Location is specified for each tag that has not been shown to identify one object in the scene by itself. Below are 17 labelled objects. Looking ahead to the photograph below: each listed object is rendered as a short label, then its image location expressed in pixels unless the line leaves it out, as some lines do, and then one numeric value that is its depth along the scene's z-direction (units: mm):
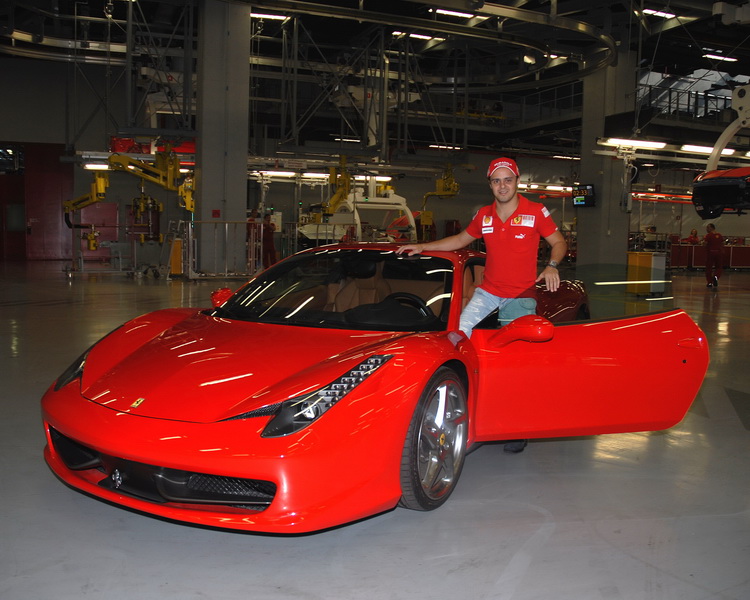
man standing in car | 4008
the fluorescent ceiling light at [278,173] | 22303
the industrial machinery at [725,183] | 12805
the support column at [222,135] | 17156
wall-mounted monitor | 20750
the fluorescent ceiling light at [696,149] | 17406
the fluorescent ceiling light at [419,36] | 19094
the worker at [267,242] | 20234
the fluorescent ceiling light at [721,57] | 20922
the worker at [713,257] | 19344
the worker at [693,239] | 30356
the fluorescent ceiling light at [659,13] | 16250
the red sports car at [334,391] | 2617
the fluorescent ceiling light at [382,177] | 23556
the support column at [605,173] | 20281
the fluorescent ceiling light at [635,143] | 16969
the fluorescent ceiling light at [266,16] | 17266
